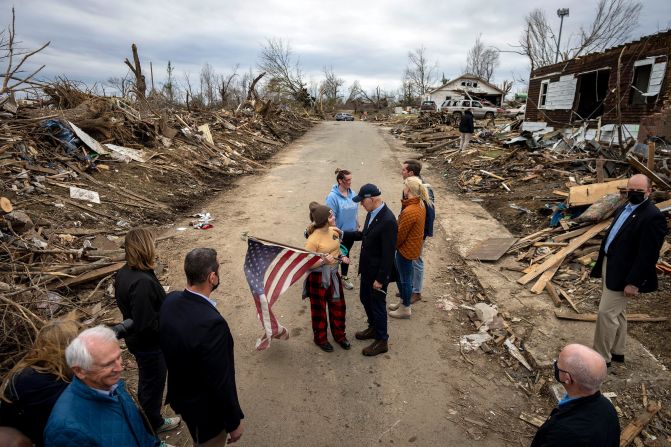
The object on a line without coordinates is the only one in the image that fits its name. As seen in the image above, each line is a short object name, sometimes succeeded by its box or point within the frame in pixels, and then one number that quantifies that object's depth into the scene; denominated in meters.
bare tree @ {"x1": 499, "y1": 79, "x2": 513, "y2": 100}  50.21
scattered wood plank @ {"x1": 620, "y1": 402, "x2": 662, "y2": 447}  3.23
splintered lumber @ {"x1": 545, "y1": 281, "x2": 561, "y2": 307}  5.28
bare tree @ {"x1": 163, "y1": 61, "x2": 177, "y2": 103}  28.36
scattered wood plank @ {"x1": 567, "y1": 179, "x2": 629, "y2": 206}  7.29
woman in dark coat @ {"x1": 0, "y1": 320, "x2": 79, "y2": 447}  2.03
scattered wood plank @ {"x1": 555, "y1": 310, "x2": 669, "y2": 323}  4.77
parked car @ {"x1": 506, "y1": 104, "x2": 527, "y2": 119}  32.97
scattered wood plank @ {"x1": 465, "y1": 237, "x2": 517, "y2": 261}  6.74
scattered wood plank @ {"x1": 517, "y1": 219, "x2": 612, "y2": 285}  6.00
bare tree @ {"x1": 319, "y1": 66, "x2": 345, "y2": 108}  56.44
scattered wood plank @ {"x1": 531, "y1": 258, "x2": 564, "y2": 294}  5.63
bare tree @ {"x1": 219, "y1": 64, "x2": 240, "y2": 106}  25.46
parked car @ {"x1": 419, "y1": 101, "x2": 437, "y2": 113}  35.66
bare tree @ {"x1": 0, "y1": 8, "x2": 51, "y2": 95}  5.48
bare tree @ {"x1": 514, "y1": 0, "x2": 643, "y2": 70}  37.19
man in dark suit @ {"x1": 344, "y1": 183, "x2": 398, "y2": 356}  3.98
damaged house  12.16
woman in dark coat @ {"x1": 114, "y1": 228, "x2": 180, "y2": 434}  2.82
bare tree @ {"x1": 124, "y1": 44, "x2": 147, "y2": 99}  14.99
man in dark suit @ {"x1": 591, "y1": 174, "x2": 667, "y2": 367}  3.61
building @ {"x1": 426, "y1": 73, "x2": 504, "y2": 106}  53.69
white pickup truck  30.81
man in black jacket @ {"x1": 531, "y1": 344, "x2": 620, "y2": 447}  1.92
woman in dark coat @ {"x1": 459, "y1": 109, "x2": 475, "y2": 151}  16.31
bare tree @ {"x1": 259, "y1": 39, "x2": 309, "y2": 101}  47.38
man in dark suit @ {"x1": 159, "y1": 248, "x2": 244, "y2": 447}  2.25
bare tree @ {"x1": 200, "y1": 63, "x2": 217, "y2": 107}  38.32
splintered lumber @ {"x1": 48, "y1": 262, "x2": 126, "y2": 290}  5.06
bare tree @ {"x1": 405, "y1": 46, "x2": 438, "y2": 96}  69.28
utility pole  32.88
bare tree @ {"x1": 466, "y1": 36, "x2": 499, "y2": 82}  66.19
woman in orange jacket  4.50
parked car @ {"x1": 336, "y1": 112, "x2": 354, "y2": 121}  46.09
